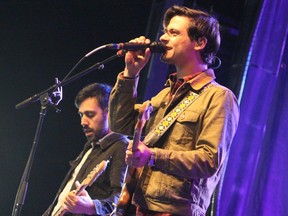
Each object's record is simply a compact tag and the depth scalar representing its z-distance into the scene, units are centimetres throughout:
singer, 339
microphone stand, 403
